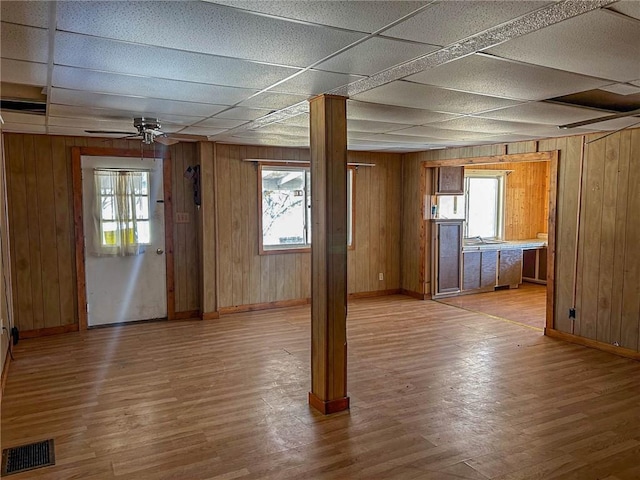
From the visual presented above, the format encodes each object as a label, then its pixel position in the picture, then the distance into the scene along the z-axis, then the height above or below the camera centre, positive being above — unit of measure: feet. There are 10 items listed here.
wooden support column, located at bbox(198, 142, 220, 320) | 20.10 -1.22
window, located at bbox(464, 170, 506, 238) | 28.68 -0.01
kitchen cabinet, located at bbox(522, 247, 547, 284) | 28.89 -3.66
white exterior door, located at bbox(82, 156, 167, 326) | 18.84 -2.12
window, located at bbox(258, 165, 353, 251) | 22.56 -0.22
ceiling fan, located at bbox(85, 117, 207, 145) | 14.02 +2.18
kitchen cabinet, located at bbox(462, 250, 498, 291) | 25.86 -3.55
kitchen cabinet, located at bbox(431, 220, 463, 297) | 24.66 -2.68
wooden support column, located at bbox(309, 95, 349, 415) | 11.16 -1.10
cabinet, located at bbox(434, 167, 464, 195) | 24.77 +1.12
